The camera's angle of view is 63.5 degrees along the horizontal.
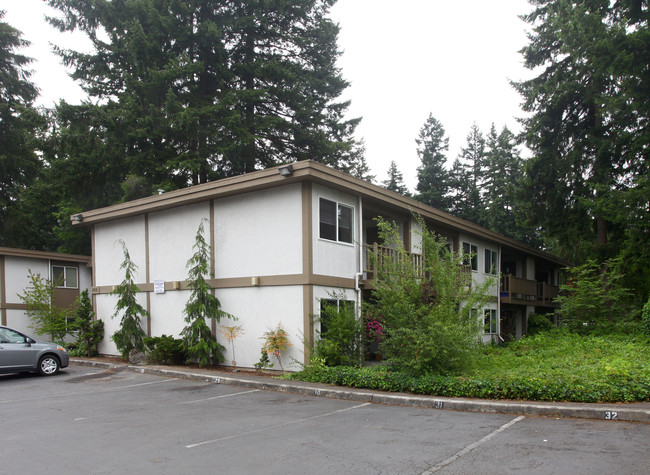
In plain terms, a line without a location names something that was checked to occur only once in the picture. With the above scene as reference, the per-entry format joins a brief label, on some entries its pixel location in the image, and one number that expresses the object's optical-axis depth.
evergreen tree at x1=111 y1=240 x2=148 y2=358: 16.83
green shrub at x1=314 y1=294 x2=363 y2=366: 13.19
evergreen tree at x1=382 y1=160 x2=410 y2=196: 58.88
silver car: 14.16
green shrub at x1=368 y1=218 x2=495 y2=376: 11.07
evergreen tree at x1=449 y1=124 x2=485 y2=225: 52.47
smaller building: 22.97
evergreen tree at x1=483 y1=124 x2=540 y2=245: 48.66
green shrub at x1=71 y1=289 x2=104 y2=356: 19.31
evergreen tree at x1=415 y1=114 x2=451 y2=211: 51.99
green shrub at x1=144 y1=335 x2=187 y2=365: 15.75
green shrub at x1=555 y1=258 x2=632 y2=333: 21.38
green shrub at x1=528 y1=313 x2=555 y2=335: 27.94
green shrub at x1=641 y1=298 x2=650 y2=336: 18.95
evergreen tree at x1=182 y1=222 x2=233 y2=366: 15.03
